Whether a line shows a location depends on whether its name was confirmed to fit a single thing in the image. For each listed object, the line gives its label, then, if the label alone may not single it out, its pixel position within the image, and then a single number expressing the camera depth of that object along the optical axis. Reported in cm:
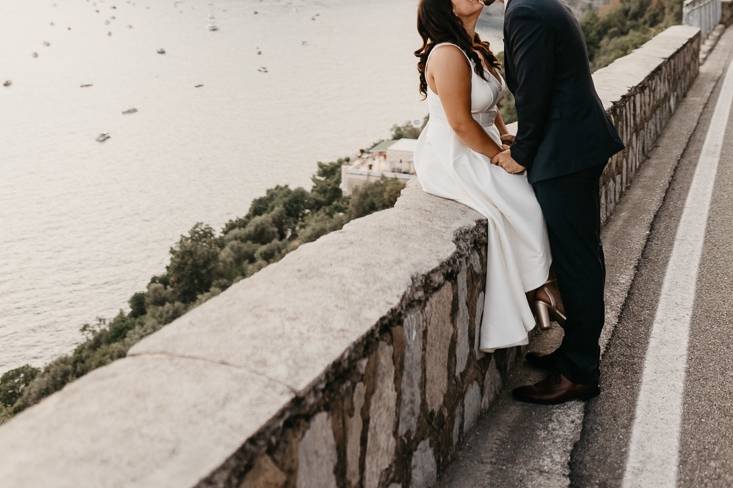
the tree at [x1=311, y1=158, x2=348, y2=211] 5244
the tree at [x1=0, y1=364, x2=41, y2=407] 3466
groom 245
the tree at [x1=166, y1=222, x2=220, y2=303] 4300
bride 261
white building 4906
